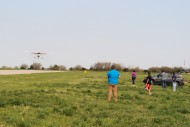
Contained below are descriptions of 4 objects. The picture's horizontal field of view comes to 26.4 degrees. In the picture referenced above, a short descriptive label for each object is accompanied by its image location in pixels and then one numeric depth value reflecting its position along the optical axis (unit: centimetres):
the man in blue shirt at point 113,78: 2139
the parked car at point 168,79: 4528
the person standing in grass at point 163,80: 4017
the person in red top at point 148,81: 2752
